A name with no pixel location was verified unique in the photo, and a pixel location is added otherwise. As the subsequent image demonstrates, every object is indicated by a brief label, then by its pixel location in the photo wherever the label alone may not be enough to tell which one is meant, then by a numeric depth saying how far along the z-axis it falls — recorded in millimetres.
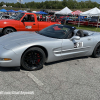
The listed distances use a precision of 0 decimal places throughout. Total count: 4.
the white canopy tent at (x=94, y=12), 15180
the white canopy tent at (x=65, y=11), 19533
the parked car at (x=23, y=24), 7488
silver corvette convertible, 3074
